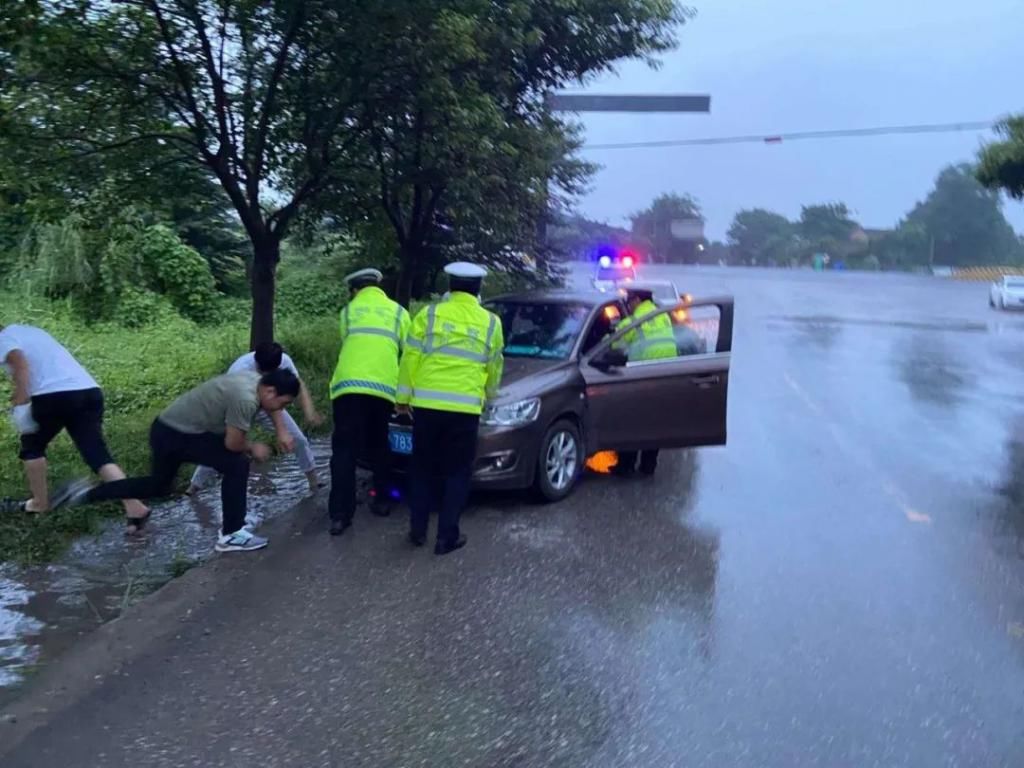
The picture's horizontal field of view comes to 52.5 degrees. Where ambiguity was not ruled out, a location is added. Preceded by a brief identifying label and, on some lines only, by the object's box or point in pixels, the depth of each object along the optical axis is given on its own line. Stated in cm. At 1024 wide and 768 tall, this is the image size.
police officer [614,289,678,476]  841
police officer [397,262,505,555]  636
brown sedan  733
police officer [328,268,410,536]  680
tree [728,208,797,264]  10375
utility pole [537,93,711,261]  1668
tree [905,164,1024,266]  9412
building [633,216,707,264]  7362
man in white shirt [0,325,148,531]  633
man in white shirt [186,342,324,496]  636
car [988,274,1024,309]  3509
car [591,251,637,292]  2248
